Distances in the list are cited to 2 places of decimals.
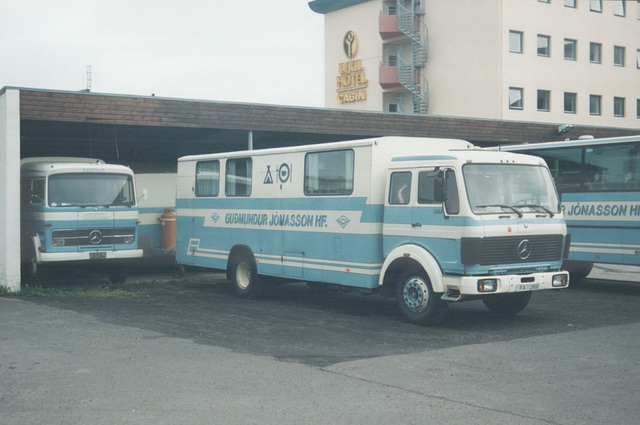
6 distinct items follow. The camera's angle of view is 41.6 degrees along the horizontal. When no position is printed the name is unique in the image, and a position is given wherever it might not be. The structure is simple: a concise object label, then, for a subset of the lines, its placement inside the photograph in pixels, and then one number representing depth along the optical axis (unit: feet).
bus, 54.03
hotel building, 154.10
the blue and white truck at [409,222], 39.32
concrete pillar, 57.00
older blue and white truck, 61.31
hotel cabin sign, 180.65
